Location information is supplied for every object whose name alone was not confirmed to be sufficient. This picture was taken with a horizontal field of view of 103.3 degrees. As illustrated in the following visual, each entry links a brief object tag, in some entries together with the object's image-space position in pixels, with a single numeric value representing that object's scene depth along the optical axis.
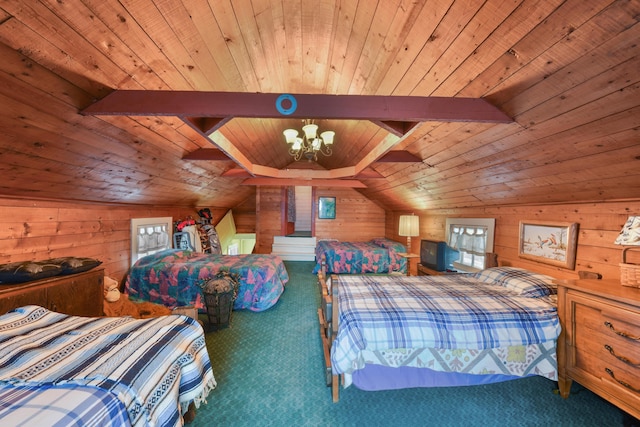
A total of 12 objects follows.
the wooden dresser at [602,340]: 1.44
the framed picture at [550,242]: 2.17
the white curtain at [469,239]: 3.29
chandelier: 2.95
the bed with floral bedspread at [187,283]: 3.27
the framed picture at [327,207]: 7.05
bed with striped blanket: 0.93
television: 3.53
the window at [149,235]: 3.50
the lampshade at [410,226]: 4.35
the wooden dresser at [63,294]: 1.61
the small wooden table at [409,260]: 4.19
